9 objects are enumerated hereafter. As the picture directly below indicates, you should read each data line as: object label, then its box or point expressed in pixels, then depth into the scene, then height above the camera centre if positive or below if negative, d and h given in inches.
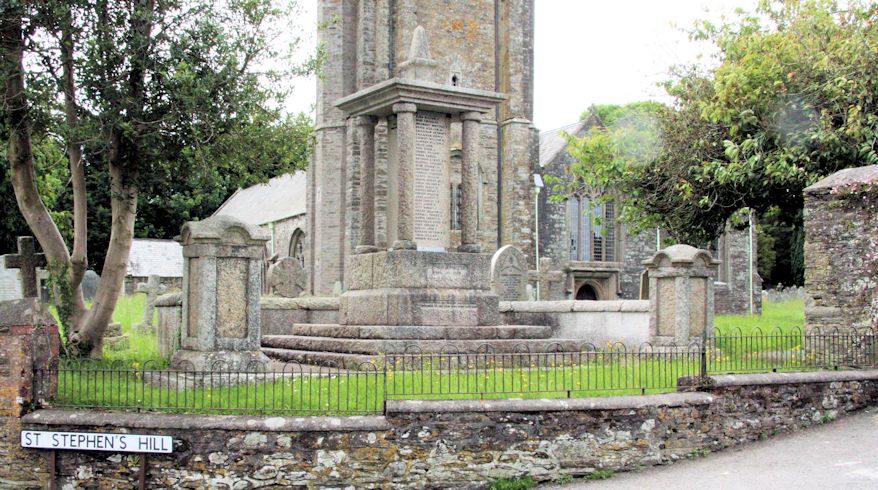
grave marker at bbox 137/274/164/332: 897.4 -21.2
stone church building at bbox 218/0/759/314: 1138.0 +226.5
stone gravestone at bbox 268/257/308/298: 900.0 -1.7
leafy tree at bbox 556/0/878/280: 658.2 +127.8
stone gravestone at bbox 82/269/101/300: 1378.3 -13.1
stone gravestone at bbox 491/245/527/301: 925.8 +3.4
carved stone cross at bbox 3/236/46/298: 582.6 +8.1
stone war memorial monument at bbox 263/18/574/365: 544.4 +19.3
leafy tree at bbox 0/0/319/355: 480.4 +96.2
